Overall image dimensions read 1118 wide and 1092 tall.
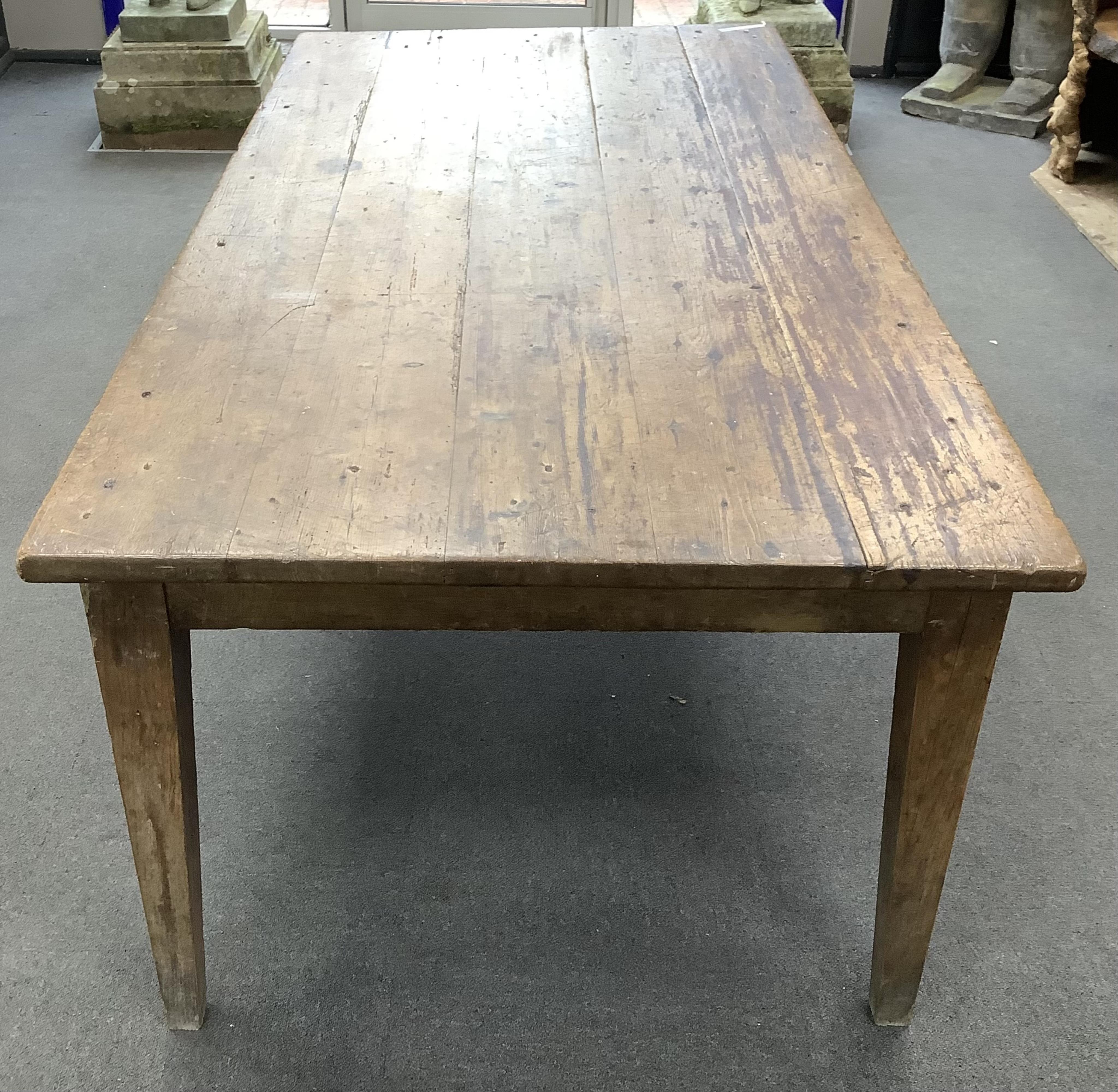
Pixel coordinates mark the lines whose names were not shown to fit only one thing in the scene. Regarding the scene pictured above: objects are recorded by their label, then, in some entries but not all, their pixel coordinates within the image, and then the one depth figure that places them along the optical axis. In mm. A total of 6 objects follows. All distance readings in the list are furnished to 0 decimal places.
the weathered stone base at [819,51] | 3480
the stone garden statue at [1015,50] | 3641
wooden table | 978
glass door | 4094
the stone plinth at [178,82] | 3408
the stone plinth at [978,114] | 3701
